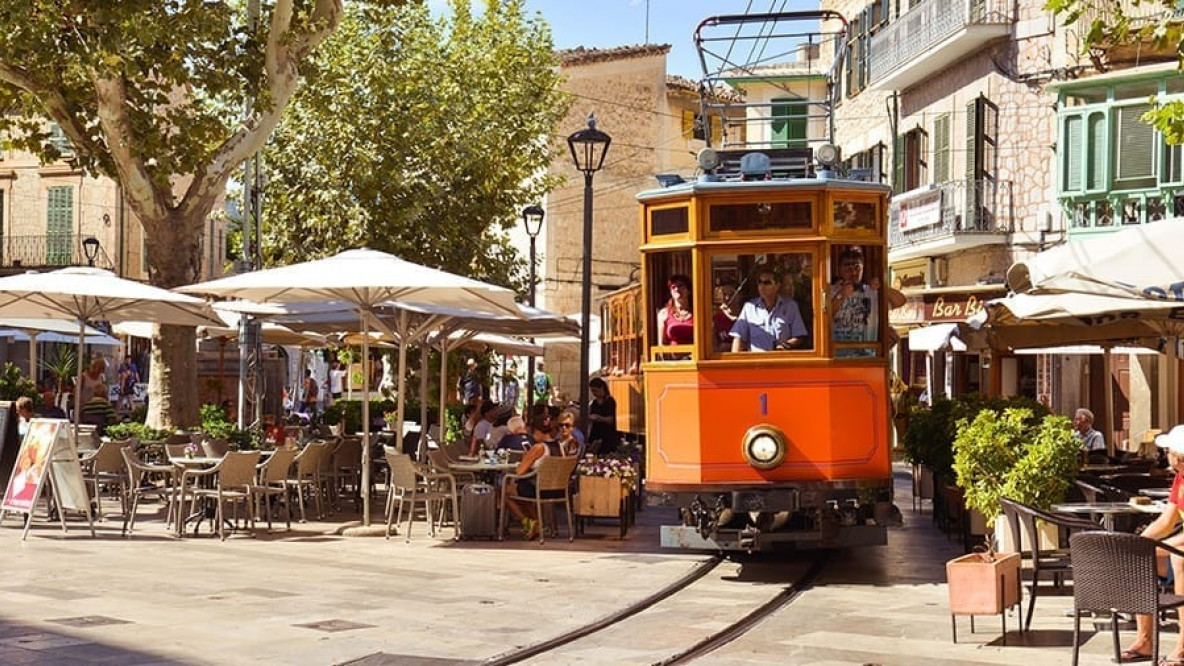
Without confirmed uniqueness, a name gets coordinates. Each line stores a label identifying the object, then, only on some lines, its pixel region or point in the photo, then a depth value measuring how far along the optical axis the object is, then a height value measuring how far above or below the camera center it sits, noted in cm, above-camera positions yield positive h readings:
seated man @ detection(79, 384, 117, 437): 2486 -31
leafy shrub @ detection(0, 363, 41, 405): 2738 +4
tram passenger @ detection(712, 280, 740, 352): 1476 +60
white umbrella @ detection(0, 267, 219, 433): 1822 +95
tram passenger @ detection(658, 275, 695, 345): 1487 +60
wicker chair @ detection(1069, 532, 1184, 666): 939 -96
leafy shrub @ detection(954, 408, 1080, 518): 1321 -50
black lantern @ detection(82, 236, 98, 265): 4244 +344
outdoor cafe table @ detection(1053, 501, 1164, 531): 1153 -76
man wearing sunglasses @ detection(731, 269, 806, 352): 1464 +54
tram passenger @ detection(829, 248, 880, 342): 1473 +71
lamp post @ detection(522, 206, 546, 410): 3159 +289
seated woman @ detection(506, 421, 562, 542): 1752 -93
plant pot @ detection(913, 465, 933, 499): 2104 -107
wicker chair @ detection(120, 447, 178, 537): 1766 -85
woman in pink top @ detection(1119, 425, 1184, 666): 1020 -78
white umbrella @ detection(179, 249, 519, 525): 1675 +97
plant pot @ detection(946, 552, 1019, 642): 1094 -117
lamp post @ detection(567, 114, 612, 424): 2222 +272
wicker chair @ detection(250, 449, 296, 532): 1784 -84
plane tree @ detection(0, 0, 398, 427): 2031 +354
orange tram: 1455 +22
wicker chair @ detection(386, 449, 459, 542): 1731 -95
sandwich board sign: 1717 -76
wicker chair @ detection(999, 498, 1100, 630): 1093 -104
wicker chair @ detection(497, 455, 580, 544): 1722 -86
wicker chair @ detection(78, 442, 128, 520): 1862 -81
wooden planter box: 1798 -107
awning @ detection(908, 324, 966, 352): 2344 +67
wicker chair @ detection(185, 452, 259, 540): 1706 -82
